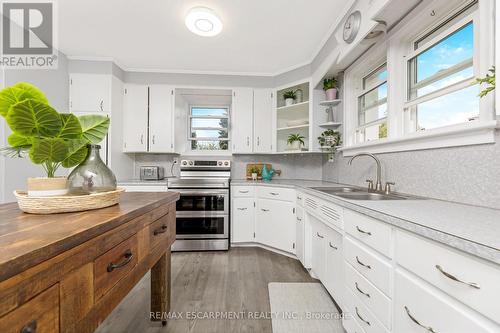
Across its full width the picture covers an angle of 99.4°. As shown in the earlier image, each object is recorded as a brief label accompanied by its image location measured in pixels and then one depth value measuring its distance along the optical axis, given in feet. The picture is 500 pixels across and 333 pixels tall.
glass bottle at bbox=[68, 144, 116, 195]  2.99
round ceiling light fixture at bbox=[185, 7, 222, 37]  6.34
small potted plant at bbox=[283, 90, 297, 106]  10.08
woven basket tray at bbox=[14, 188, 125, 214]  2.55
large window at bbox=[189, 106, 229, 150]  11.80
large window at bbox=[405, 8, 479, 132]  3.93
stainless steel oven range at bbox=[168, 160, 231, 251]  9.18
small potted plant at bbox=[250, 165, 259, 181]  10.82
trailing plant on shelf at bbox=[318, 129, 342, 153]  8.52
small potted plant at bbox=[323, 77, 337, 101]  8.60
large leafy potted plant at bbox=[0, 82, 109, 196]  2.32
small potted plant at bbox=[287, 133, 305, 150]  9.84
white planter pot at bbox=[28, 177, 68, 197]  2.60
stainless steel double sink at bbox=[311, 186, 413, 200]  4.98
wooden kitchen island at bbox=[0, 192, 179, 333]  1.34
